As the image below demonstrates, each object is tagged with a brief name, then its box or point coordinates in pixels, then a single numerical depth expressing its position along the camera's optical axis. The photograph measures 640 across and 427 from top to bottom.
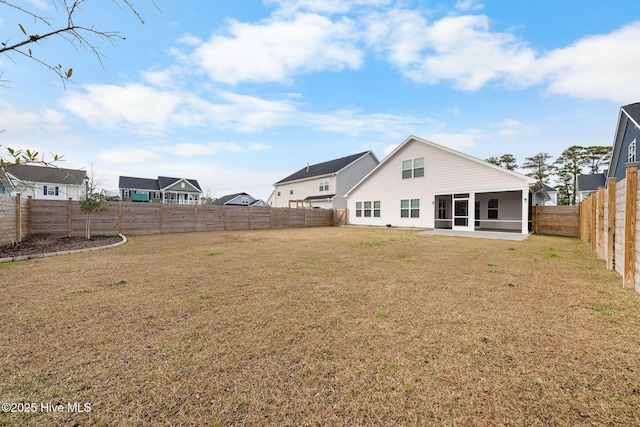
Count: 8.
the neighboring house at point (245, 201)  42.72
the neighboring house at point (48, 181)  29.09
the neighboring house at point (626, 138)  13.65
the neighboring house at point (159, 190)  40.44
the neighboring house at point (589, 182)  23.27
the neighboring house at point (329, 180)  28.42
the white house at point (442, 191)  15.32
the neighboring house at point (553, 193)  34.69
